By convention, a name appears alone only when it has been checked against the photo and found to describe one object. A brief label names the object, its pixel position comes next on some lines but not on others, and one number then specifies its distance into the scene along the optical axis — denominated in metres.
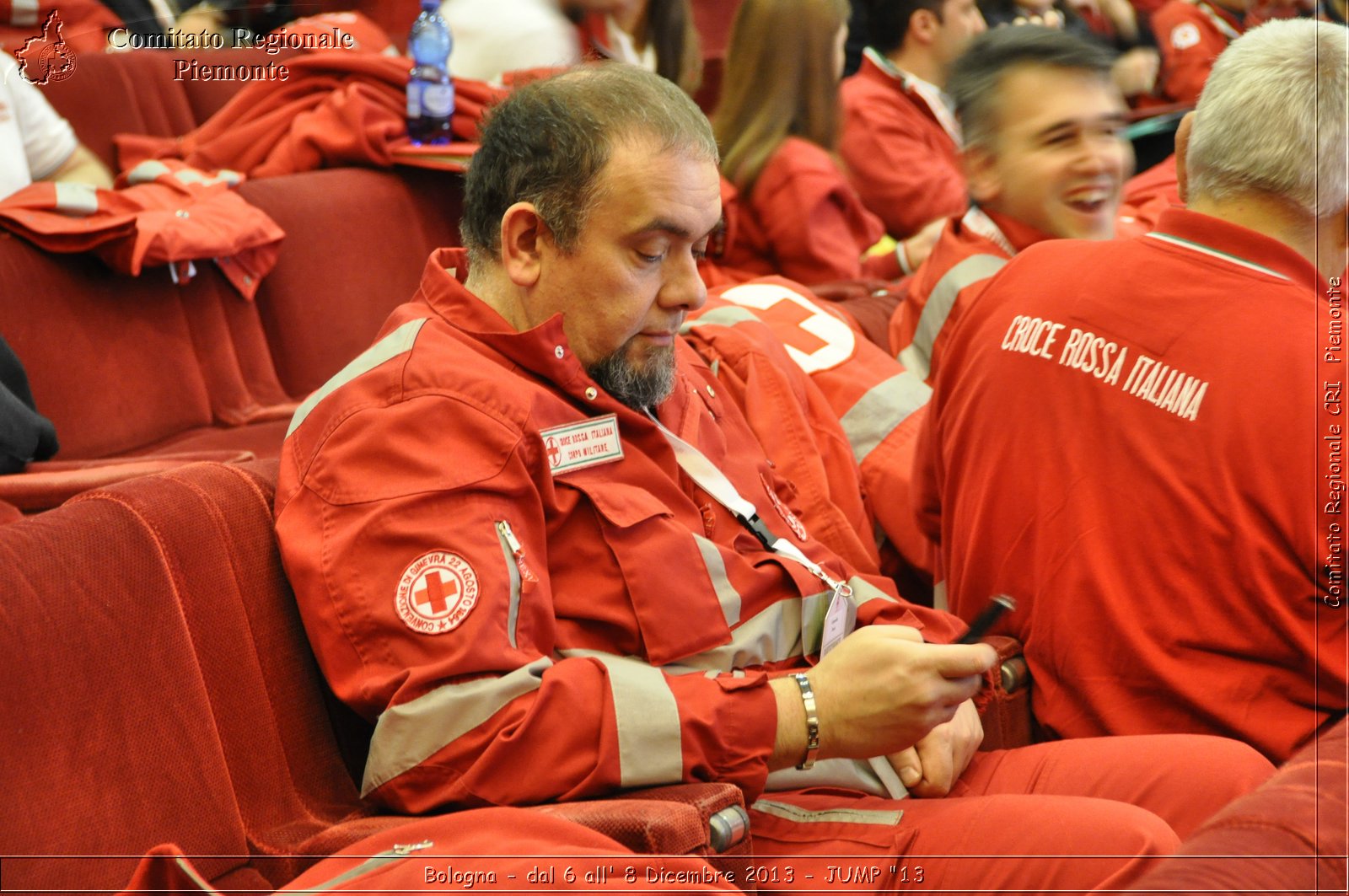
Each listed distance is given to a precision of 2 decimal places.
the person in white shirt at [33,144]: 3.62
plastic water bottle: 4.46
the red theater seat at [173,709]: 2.72
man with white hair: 2.94
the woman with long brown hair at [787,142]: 4.56
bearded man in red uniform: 2.76
